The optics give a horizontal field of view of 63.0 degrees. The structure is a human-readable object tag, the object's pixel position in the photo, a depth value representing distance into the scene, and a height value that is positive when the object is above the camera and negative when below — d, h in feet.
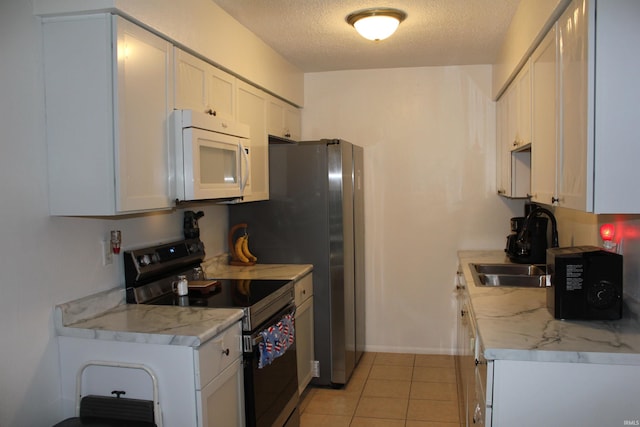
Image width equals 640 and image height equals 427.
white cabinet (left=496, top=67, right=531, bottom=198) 9.46 +1.12
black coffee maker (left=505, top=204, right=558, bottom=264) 11.47 -1.06
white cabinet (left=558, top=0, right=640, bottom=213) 5.48 +0.92
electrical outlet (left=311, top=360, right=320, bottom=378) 12.28 -4.11
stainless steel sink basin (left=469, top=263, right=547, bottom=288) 10.73 -1.77
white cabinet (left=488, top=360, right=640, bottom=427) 5.81 -2.30
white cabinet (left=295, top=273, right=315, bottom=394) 11.18 -3.00
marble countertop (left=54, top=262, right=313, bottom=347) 6.82 -1.77
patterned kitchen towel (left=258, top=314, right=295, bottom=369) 8.40 -2.48
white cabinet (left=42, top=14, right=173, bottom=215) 6.76 +1.12
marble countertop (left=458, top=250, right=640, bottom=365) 5.83 -1.76
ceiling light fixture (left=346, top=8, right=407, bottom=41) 9.70 +3.24
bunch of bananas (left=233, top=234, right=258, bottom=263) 12.10 -1.30
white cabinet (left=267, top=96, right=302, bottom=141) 12.55 +1.95
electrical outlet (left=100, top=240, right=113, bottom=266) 8.11 -0.88
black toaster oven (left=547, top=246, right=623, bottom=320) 6.72 -1.21
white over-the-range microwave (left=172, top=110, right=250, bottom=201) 8.04 +0.66
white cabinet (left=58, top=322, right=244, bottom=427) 6.73 -2.40
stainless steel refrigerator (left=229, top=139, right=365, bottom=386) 12.08 -0.69
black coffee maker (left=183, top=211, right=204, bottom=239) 10.41 -0.60
